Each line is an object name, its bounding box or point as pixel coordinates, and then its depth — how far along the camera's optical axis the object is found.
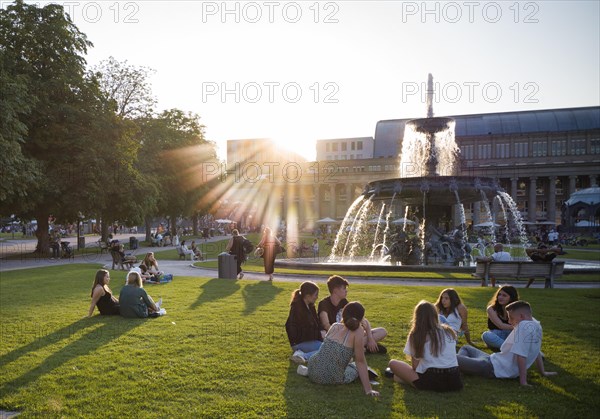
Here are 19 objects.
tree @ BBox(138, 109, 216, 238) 44.44
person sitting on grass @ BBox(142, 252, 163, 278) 17.52
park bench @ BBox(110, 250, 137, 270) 22.31
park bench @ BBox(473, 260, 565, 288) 14.33
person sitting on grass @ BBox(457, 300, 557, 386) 6.44
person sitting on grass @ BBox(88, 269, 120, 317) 10.95
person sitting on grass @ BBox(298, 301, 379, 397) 5.96
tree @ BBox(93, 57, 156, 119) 41.91
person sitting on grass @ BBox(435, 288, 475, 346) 7.84
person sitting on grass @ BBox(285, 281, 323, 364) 7.51
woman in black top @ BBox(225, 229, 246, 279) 17.97
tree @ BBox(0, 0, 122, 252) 27.88
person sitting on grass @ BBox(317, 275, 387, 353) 7.76
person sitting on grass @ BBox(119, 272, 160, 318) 10.60
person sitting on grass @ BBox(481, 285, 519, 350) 7.98
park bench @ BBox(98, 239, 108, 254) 34.51
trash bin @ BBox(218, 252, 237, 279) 18.09
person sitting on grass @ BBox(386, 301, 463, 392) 5.93
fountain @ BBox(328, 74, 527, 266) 20.38
